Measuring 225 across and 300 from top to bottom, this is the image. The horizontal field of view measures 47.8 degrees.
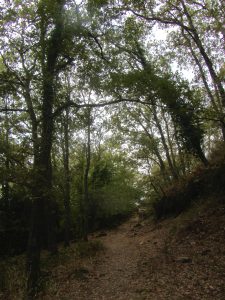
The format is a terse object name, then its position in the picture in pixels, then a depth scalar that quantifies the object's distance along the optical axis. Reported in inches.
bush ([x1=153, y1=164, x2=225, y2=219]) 445.6
